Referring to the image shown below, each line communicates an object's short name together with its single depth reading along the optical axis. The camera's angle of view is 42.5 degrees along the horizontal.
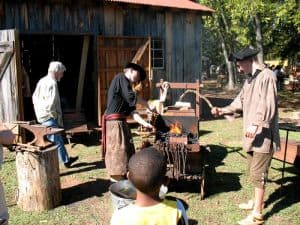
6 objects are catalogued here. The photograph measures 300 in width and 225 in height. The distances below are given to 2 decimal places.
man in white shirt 7.30
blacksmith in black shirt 5.51
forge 6.12
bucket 4.40
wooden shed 9.28
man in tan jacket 4.89
